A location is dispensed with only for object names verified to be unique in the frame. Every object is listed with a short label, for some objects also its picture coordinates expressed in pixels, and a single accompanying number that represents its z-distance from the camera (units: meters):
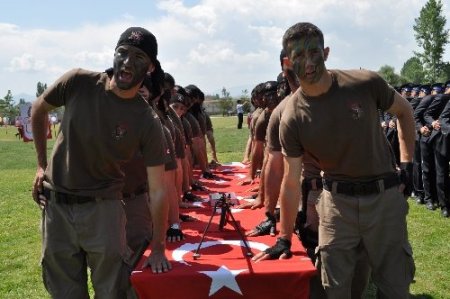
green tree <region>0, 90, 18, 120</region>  67.88
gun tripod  3.60
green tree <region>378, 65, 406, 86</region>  59.87
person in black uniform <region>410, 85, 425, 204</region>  8.47
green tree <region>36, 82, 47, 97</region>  93.07
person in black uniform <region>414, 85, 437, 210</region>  7.99
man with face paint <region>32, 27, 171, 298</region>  2.99
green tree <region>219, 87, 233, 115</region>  72.81
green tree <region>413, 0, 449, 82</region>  48.41
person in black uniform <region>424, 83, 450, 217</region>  7.48
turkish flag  3.13
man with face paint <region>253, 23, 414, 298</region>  2.97
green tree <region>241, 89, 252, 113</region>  39.32
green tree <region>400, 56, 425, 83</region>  49.53
